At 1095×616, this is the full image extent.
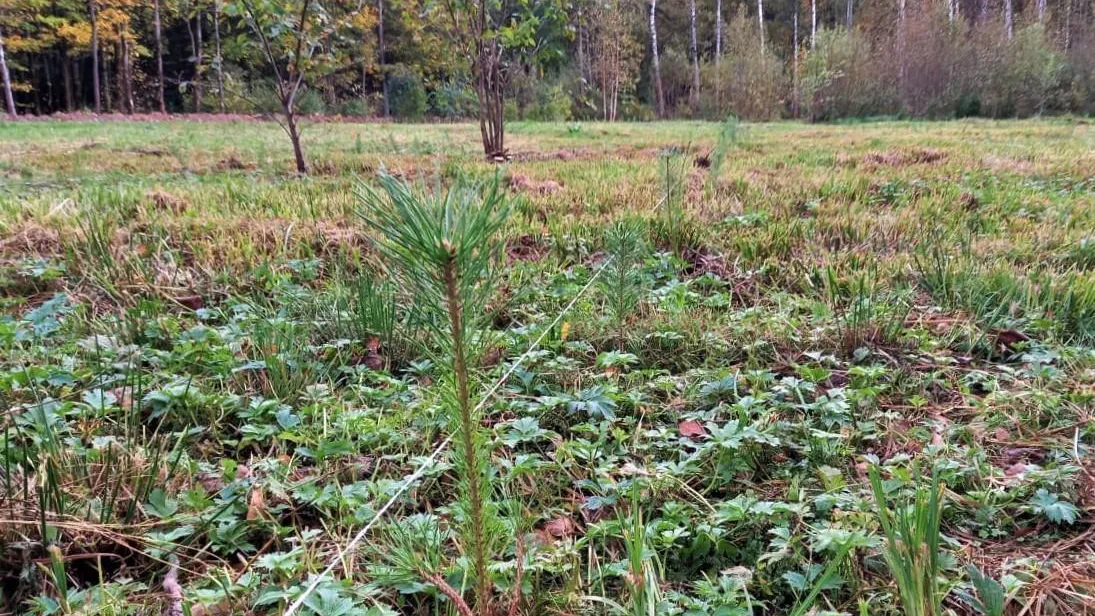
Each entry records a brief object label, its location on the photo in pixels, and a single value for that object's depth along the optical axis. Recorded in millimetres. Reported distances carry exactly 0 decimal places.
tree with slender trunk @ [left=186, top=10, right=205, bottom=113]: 29739
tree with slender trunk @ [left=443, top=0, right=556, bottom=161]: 7039
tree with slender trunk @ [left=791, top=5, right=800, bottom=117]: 26797
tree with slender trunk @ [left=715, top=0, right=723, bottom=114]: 27719
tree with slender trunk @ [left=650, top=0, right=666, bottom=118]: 30747
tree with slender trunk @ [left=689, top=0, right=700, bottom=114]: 30484
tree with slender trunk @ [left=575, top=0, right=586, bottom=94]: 30922
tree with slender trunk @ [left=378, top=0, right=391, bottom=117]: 31814
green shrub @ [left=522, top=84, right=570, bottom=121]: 23406
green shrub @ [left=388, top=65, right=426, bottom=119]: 29561
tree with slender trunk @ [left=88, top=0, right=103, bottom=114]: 26102
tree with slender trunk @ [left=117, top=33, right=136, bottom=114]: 28203
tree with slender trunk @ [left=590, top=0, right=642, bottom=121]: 29564
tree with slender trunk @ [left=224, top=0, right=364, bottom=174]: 5316
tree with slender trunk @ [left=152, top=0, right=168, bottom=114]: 27559
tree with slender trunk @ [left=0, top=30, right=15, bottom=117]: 22048
